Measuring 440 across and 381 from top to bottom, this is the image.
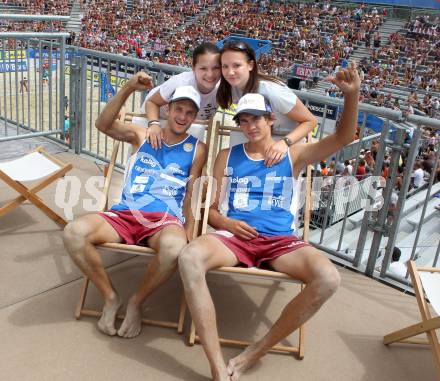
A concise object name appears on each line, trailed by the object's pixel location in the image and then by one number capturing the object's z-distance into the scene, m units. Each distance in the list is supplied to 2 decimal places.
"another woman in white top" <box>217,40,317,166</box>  3.14
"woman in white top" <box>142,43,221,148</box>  3.35
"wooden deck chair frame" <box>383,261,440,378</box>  2.61
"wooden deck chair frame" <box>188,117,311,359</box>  2.69
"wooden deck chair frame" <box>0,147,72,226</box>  3.89
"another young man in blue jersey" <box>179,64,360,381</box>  2.54
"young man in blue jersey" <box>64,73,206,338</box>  2.81
